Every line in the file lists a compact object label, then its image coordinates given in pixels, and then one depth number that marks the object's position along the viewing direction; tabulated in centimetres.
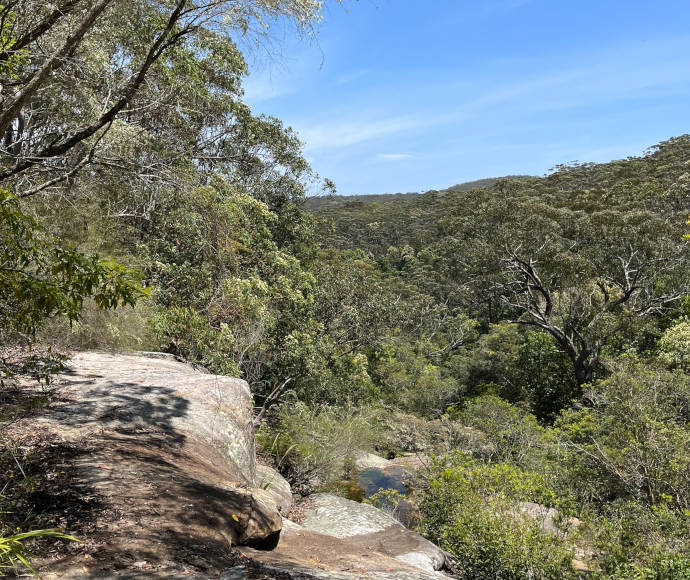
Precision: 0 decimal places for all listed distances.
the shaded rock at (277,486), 752
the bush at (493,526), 599
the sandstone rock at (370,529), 655
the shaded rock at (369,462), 1569
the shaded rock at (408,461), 1712
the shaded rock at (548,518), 670
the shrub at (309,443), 1055
